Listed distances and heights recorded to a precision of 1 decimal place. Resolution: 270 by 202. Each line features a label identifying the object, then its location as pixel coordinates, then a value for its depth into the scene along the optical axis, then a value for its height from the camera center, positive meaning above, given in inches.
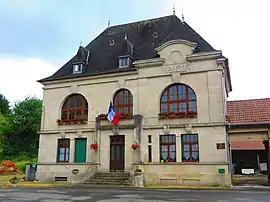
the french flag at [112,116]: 796.6 +112.4
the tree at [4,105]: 1928.6 +337.2
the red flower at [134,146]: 762.8 +33.6
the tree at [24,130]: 1551.4 +152.0
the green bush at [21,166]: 1228.5 -28.9
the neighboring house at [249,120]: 717.3 +97.0
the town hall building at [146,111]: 729.6 +128.9
